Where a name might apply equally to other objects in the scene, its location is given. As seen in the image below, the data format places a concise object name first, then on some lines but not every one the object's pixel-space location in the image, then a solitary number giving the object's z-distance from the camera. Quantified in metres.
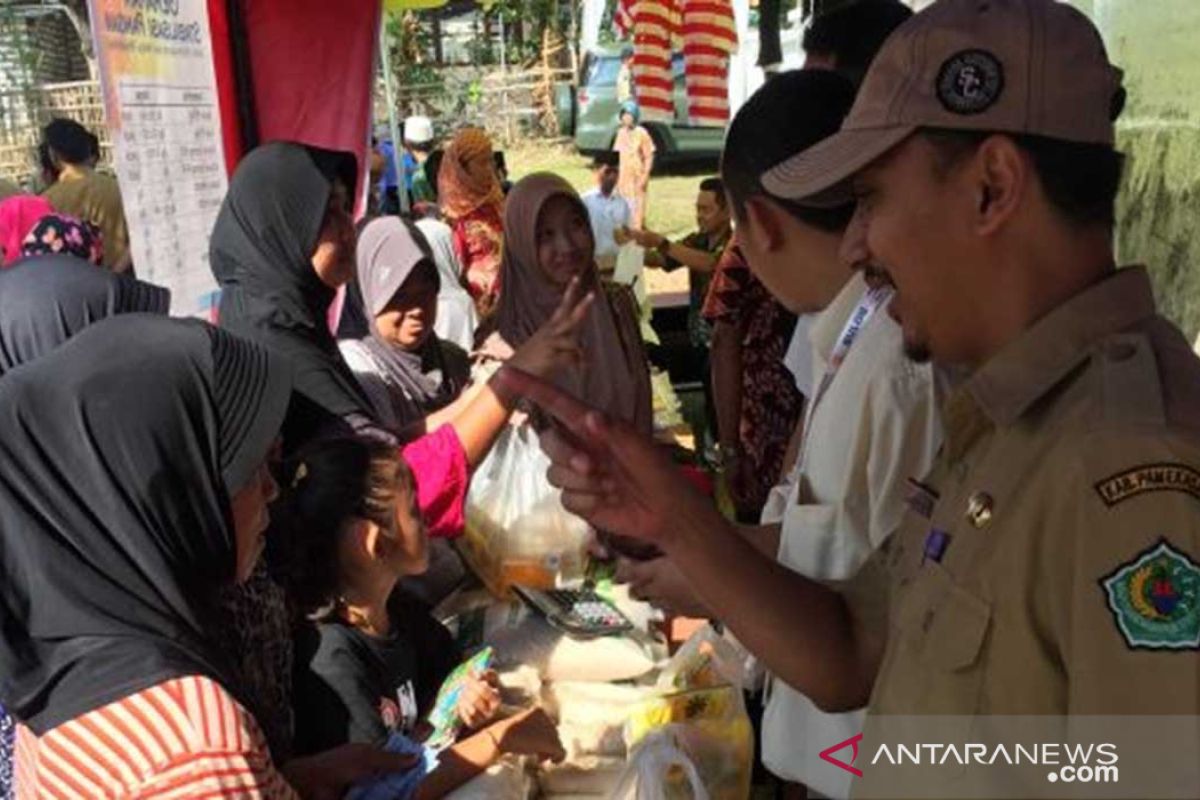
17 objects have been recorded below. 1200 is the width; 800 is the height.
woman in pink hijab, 4.50
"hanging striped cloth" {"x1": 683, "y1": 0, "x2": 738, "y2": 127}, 5.77
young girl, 1.94
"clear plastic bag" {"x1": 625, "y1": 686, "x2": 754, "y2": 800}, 2.10
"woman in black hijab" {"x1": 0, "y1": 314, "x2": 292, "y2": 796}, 1.30
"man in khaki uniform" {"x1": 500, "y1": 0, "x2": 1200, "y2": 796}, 0.81
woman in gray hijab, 3.02
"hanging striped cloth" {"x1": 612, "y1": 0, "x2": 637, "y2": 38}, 6.17
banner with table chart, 2.43
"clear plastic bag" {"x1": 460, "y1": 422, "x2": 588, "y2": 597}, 2.90
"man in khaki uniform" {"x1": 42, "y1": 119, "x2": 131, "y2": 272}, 5.60
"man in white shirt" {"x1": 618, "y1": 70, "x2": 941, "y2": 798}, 1.48
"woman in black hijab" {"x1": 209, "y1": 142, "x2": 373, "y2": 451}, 2.48
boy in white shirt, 8.05
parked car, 14.59
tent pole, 8.34
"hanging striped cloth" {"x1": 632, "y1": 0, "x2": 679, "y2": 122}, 5.89
